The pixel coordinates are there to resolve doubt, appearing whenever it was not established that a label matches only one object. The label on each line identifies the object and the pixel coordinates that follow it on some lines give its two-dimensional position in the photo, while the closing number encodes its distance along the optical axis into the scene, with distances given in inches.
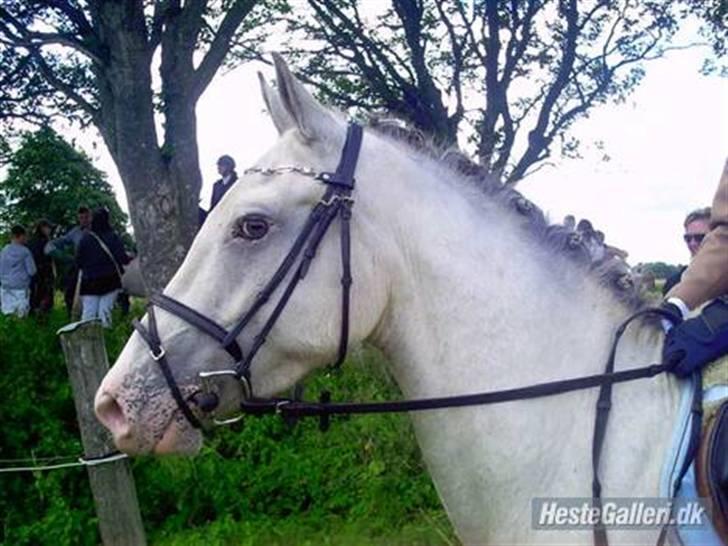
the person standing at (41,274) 533.6
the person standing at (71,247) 488.1
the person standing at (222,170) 377.1
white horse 104.9
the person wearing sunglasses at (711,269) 112.2
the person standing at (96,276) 445.4
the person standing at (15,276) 495.5
